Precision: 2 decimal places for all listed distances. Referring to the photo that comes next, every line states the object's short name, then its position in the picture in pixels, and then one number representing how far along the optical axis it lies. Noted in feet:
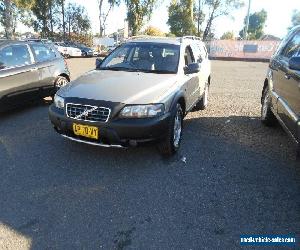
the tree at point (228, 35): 200.43
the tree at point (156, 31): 135.97
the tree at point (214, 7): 114.03
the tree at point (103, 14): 103.16
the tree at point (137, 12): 91.11
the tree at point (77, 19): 109.87
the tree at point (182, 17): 108.14
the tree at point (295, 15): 157.42
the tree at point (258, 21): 224.02
